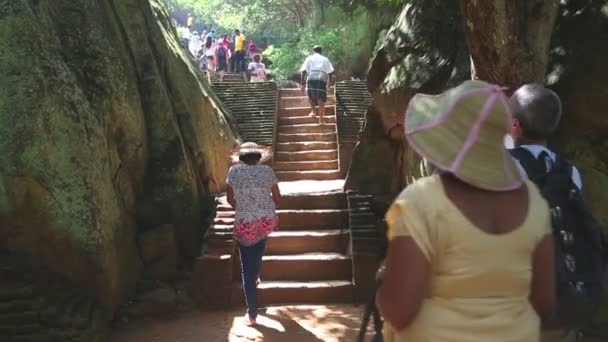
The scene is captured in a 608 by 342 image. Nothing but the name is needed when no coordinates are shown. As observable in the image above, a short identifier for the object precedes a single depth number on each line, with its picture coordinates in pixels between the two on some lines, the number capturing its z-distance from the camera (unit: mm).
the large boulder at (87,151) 5117
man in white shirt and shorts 12633
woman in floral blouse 5535
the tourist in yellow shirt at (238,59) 19867
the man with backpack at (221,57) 19422
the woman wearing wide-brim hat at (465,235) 1539
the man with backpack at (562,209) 2172
